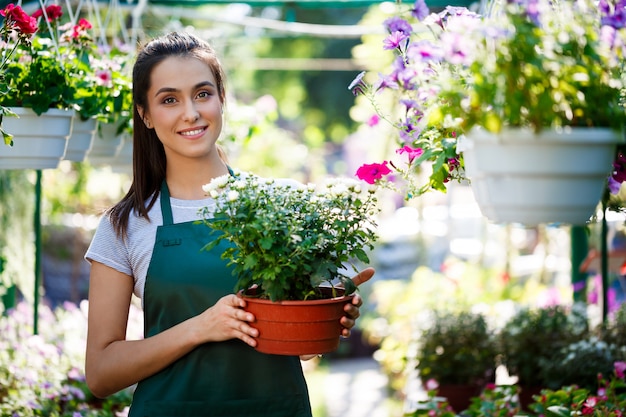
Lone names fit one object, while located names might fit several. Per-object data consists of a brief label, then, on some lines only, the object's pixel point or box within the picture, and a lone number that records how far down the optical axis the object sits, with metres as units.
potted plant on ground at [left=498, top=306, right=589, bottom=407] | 3.83
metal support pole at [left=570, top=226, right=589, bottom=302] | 4.48
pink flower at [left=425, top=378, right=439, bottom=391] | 3.48
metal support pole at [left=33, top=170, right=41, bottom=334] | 3.32
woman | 2.08
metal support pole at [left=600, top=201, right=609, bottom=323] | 3.43
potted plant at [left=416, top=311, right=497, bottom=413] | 4.09
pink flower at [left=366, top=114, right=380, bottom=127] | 2.25
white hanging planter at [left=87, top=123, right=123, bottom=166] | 2.85
